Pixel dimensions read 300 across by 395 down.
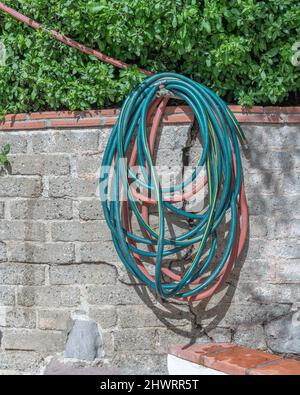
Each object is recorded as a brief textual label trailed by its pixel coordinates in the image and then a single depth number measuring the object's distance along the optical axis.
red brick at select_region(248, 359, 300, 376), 3.30
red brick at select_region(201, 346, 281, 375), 3.37
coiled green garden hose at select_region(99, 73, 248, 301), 3.58
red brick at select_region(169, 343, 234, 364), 3.59
